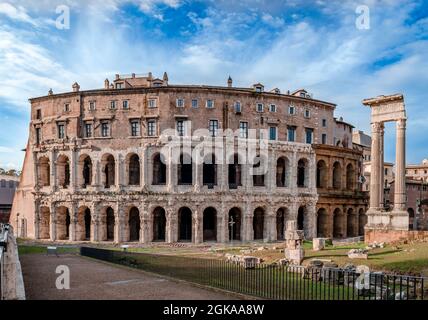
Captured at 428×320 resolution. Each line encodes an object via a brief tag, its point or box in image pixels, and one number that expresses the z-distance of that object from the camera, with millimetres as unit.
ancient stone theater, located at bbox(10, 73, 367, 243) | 40094
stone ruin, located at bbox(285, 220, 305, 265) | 20516
